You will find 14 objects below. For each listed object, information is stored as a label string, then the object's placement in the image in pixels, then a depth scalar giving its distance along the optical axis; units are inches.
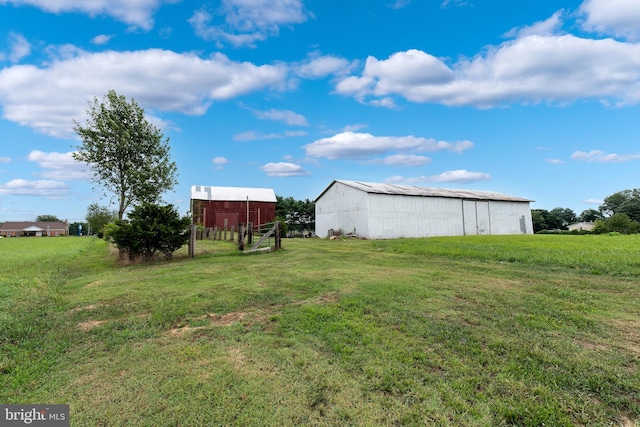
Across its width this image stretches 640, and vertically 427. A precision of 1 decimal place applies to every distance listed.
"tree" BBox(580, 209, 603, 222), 3452.3
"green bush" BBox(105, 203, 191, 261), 449.4
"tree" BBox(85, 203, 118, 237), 1901.6
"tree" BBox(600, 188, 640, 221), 2778.3
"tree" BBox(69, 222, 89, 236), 3932.1
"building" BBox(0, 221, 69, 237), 3673.7
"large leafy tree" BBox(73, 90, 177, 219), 845.8
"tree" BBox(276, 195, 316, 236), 1932.8
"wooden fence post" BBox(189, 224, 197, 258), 507.8
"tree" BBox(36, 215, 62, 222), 4382.4
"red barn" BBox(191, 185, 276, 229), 1456.7
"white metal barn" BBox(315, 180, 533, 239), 1019.9
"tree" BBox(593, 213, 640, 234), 1793.8
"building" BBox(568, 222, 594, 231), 3110.2
